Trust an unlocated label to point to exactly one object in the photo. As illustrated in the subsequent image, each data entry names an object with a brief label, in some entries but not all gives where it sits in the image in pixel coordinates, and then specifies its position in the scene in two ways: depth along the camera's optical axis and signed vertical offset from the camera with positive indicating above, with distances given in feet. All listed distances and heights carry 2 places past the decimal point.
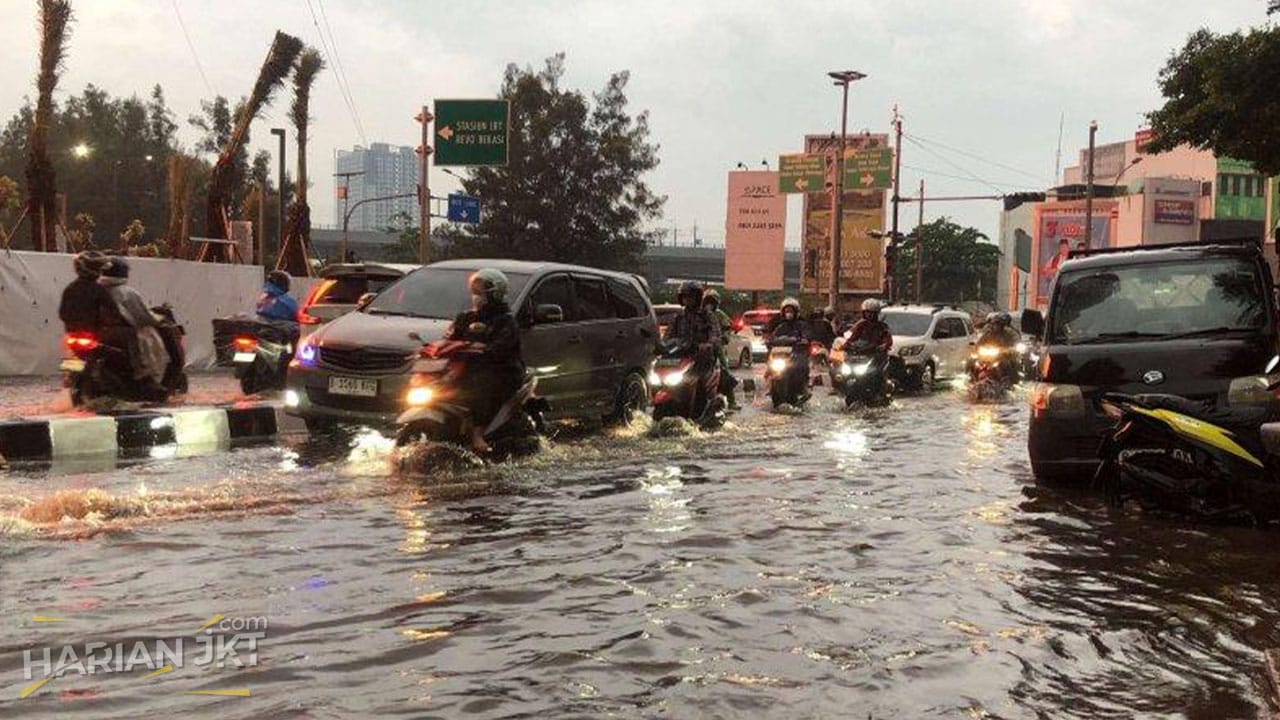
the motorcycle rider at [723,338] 45.26 -2.41
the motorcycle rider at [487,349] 29.30 -1.91
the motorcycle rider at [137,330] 37.45 -2.08
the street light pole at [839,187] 143.13 +11.42
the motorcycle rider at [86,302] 36.96 -1.17
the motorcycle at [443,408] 28.50 -3.33
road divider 33.01 -5.08
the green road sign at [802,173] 157.58 +14.55
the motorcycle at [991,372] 67.82 -5.17
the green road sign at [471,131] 99.35 +12.02
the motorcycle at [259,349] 46.06 -3.20
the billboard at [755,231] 195.52 +8.09
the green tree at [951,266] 321.73 +4.72
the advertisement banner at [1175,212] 247.09 +15.92
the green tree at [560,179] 184.85 +15.09
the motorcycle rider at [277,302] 47.06 -1.34
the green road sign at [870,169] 145.59 +14.07
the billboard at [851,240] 209.87 +7.42
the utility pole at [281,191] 148.15 +9.94
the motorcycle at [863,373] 56.24 -4.40
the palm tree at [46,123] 57.36 +7.12
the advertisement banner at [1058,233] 260.83 +11.91
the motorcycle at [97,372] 37.17 -3.45
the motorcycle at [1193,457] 23.73 -3.53
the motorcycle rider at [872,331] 56.54 -2.42
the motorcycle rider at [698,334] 43.37 -2.17
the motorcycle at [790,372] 54.03 -4.27
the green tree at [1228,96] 71.51 +12.25
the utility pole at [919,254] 242.78 +5.86
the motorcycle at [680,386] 42.34 -3.94
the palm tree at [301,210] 87.20 +4.48
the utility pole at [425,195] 88.63 +6.00
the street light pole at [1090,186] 161.22 +14.08
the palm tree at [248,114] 76.13 +10.33
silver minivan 33.37 -2.14
